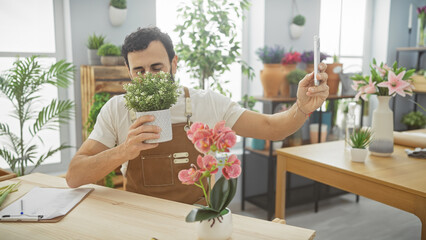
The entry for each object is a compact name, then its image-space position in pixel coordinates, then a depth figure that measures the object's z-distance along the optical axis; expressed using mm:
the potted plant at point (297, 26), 3797
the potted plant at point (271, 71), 3359
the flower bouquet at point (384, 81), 2062
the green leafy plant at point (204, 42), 2916
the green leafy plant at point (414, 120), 4758
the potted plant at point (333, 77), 3713
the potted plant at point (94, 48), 2836
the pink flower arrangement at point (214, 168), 868
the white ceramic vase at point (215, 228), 957
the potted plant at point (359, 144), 2037
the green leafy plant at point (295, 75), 3359
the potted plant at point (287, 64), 3393
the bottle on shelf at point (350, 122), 2158
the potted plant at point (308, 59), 3641
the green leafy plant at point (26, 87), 2418
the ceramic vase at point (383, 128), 2150
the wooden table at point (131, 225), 1036
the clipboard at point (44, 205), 1141
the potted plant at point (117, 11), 2974
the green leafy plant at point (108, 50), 2740
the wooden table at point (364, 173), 1633
